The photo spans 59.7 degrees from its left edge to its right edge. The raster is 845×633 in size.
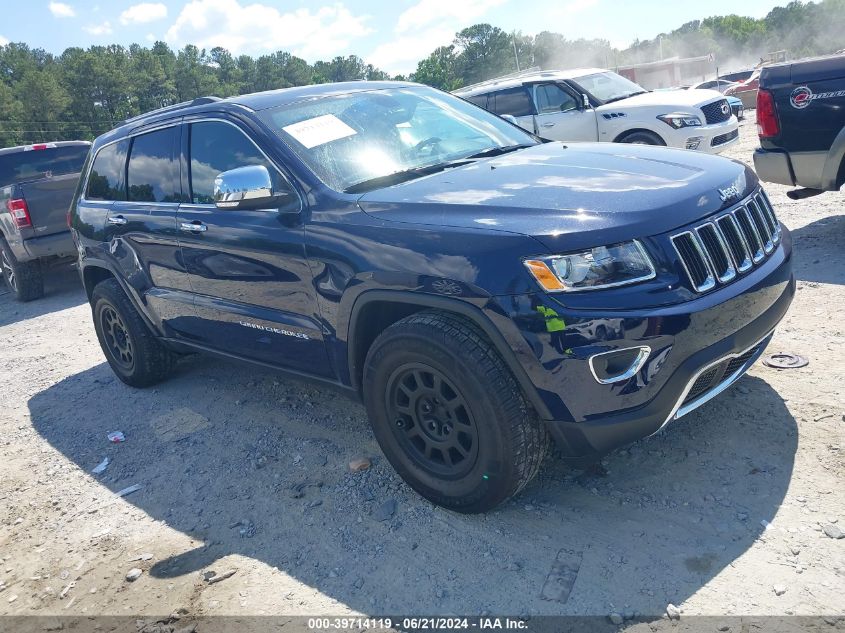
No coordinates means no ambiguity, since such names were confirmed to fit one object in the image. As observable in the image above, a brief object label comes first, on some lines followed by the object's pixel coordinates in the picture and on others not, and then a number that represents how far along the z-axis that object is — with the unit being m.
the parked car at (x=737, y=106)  17.48
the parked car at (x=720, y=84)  34.22
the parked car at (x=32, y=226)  9.34
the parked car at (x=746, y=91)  26.12
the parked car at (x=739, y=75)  43.40
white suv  10.20
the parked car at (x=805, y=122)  5.67
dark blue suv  2.75
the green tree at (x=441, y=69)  86.62
